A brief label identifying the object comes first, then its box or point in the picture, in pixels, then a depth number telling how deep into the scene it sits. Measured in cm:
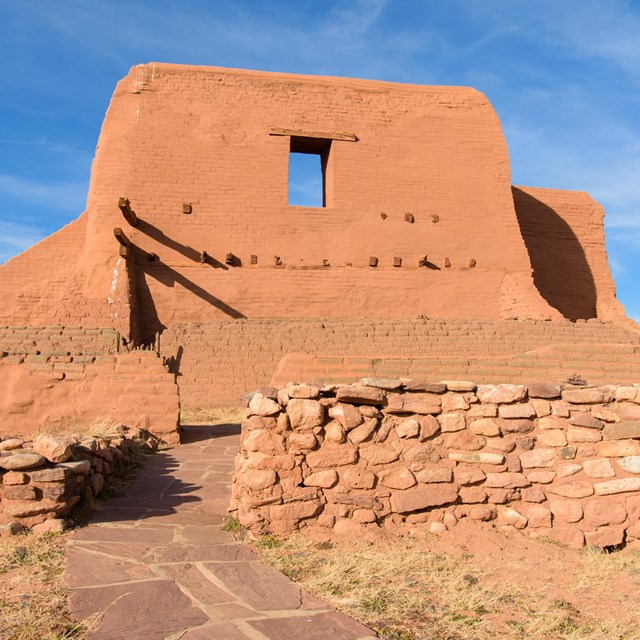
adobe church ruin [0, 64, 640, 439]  1370
